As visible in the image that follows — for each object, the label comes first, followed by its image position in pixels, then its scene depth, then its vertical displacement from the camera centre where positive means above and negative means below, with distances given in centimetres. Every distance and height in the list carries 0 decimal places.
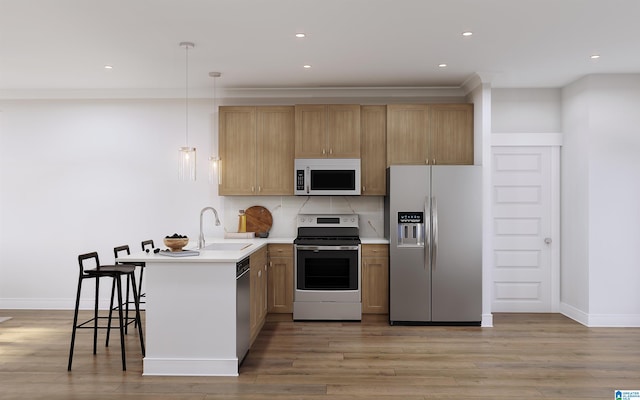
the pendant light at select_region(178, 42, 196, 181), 381 +35
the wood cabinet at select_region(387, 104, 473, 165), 534 +75
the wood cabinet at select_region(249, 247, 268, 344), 423 -95
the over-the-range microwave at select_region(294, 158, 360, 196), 537 +25
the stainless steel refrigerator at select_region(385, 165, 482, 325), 493 -62
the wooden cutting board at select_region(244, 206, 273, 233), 576 -27
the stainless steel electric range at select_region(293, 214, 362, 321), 512 -96
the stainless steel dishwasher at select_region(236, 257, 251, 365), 359 -93
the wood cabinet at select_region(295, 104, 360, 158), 540 +83
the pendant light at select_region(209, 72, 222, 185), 575 +86
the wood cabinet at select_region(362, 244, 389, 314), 521 -96
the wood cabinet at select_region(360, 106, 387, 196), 546 +61
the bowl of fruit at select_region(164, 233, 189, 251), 367 -37
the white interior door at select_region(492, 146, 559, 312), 548 -38
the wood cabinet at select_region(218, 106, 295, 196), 548 +57
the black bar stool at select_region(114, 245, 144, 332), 381 -60
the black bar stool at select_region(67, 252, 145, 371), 359 -62
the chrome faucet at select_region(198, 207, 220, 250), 409 -41
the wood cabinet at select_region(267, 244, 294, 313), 527 -96
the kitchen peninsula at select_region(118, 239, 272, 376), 352 -91
